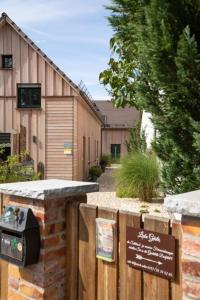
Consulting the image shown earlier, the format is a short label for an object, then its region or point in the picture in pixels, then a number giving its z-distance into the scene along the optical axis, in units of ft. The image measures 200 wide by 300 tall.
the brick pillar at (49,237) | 10.66
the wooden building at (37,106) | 52.65
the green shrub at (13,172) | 29.73
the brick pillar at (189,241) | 7.59
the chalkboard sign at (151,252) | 8.52
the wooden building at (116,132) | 130.21
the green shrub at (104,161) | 103.91
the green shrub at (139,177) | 39.68
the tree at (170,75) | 13.87
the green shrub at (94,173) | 71.77
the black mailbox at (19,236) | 10.53
